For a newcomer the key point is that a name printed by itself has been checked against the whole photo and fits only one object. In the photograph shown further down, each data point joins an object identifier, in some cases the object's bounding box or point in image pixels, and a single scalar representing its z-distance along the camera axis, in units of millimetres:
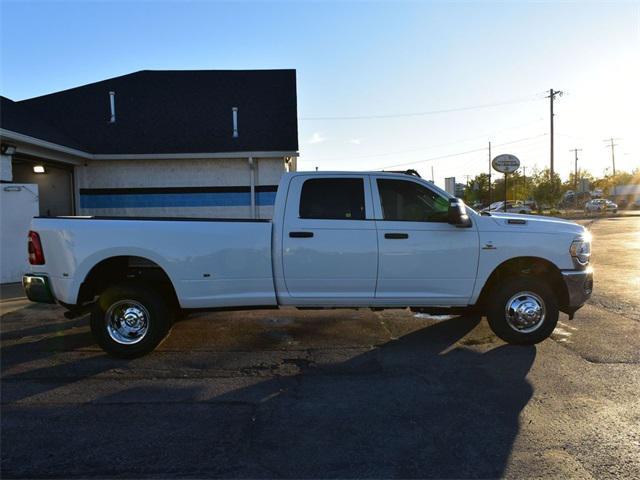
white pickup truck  5520
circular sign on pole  18156
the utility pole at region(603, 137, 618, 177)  96875
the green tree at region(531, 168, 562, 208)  49750
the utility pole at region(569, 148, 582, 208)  77044
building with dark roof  15102
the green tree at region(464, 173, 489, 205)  73869
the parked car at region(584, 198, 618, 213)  50750
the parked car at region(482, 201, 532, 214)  47250
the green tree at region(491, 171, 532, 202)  69625
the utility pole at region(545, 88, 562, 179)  47359
